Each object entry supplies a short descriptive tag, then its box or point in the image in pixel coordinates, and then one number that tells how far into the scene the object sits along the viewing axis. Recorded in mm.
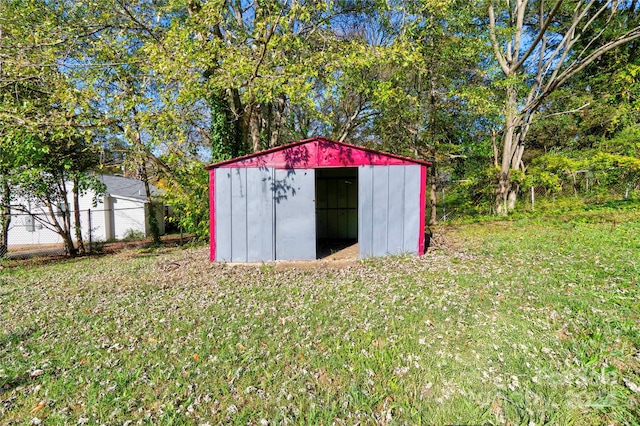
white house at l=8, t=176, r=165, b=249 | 15445
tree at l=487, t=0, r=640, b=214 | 12000
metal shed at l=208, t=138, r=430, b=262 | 7422
